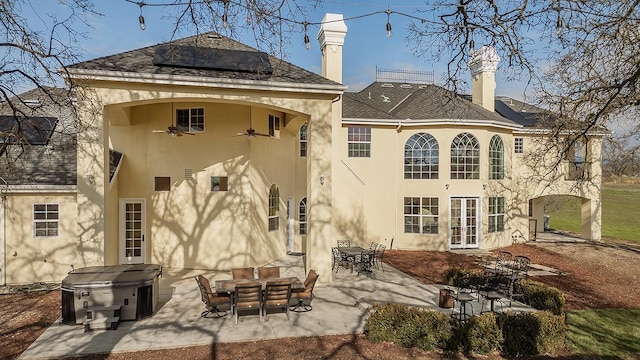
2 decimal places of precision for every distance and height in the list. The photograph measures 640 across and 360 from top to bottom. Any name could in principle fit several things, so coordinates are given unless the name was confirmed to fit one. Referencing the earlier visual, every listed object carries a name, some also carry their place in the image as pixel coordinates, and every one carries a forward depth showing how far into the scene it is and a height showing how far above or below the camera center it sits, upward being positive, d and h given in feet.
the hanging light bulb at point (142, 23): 18.38 +7.93
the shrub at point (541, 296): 28.37 -9.87
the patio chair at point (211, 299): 27.40 -9.23
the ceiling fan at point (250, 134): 40.01 +4.93
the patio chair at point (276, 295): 27.07 -8.78
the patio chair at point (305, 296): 29.14 -9.44
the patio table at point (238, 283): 27.50 -8.36
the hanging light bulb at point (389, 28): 18.97 +7.83
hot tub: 25.93 -8.27
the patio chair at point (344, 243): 53.70 -9.93
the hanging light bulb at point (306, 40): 16.88 +6.84
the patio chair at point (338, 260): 44.96 -10.68
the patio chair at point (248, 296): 26.53 -8.70
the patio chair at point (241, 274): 30.99 -8.18
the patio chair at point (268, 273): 31.35 -8.23
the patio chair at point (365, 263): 41.98 -10.16
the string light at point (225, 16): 15.26 +6.94
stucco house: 32.22 +0.77
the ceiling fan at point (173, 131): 38.01 +5.00
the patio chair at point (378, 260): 46.85 -11.26
